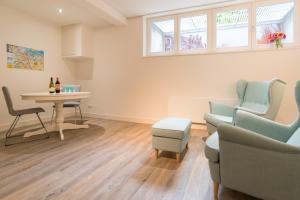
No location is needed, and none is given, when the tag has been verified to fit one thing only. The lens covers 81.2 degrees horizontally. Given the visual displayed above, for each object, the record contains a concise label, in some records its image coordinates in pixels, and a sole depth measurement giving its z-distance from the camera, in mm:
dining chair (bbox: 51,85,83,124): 3534
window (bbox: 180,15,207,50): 3730
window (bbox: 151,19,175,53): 4043
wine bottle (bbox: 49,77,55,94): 3008
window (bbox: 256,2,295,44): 3174
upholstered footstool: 2082
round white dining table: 2574
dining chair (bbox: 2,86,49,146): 2676
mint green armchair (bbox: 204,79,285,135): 2348
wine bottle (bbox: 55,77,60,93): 3076
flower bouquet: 3039
